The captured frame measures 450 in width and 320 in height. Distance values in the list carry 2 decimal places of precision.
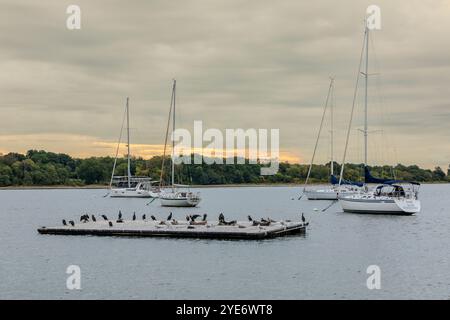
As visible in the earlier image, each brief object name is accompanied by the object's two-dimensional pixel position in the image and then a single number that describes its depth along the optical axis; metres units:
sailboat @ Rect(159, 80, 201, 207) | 112.19
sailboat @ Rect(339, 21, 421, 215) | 84.00
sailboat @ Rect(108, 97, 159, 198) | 154.36
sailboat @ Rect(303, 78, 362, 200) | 127.11
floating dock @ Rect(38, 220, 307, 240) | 60.45
